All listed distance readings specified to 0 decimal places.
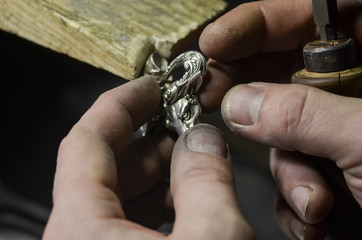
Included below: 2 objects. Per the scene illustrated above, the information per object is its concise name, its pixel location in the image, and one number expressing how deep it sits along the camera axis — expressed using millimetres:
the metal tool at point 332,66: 296
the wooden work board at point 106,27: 356
